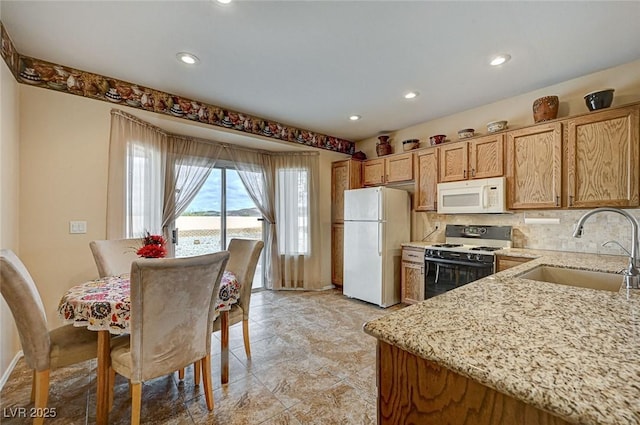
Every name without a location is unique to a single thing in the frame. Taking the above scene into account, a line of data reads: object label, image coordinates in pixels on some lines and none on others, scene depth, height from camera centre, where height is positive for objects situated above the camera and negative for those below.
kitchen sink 1.77 -0.44
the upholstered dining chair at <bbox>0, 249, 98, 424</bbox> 1.40 -0.70
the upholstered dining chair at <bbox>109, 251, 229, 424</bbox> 1.42 -0.58
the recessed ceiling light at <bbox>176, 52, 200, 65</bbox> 2.29 +1.35
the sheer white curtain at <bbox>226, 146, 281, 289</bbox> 4.25 +0.36
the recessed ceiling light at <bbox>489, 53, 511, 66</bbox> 2.29 +1.36
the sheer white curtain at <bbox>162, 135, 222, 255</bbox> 3.51 +0.57
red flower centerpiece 2.03 -0.26
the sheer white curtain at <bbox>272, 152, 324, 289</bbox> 4.45 -0.05
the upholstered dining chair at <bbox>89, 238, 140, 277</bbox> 2.24 -0.36
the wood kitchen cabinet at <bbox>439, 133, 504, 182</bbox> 3.03 +0.67
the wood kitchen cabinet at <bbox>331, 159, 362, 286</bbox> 4.43 +0.28
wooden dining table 1.51 -0.57
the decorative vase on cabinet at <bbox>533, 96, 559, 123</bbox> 2.70 +1.08
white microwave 2.97 +0.21
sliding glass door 3.84 -0.07
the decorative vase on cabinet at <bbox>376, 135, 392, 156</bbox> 4.29 +1.09
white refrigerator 3.63 -0.37
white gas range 2.91 -0.47
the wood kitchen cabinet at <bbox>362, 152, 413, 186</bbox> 3.87 +0.68
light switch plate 2.51 -0.13
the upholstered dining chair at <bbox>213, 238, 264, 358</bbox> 2.27 -0.55
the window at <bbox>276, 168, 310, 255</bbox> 4.45 +0.05
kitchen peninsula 0.51 -0.34
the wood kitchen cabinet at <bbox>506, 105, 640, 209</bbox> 2.30 +0.50
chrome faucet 1.30 -0.24
